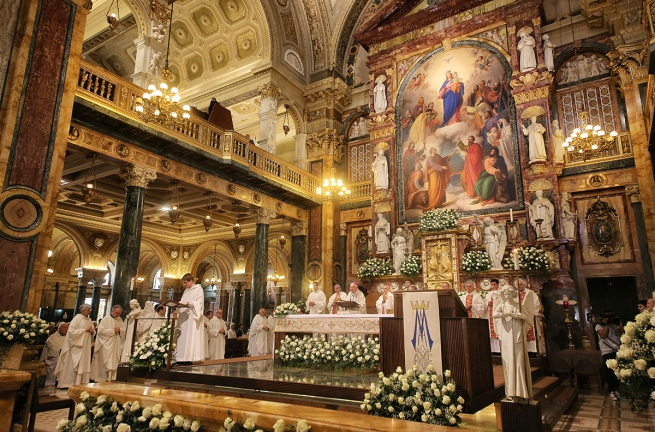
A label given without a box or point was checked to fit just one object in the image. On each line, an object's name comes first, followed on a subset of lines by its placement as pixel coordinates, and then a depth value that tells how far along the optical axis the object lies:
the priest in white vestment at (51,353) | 9.20
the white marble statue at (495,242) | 11.41
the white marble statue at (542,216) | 11.35
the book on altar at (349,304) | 7.20
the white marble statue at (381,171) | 14.56
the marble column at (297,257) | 16.19
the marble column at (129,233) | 9.92
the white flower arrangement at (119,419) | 2.98
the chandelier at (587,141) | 10.57
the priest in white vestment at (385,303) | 10.23
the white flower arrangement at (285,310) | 8.37
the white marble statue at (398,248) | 13.17
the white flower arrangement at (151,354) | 6.40
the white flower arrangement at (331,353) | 6.12
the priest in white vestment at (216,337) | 12.11
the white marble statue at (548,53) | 12.59
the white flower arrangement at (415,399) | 3.38
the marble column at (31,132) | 7.11
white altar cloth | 6.75
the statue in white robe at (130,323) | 9.59
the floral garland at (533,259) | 10.57
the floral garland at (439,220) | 11.63
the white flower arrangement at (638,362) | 2.84
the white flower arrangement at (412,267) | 12.18
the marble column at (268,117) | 15.77
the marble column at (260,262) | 14.29
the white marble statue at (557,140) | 12.22
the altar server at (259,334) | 12.43
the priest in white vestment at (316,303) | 9.60
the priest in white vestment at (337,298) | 8.83
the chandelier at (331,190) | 13.54
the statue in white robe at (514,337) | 3.55
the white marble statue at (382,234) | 14.05
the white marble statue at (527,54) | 12.72
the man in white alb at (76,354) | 8.95
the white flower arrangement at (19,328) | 6.22
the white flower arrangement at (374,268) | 13.12
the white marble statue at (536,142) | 11.88
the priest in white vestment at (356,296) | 9.42
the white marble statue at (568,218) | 11.57
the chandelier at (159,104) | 9.95
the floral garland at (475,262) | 11.22
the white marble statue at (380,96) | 15.30
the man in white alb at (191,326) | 7.14
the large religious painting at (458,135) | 12.77
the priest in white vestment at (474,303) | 10.07
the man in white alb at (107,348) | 9.37
